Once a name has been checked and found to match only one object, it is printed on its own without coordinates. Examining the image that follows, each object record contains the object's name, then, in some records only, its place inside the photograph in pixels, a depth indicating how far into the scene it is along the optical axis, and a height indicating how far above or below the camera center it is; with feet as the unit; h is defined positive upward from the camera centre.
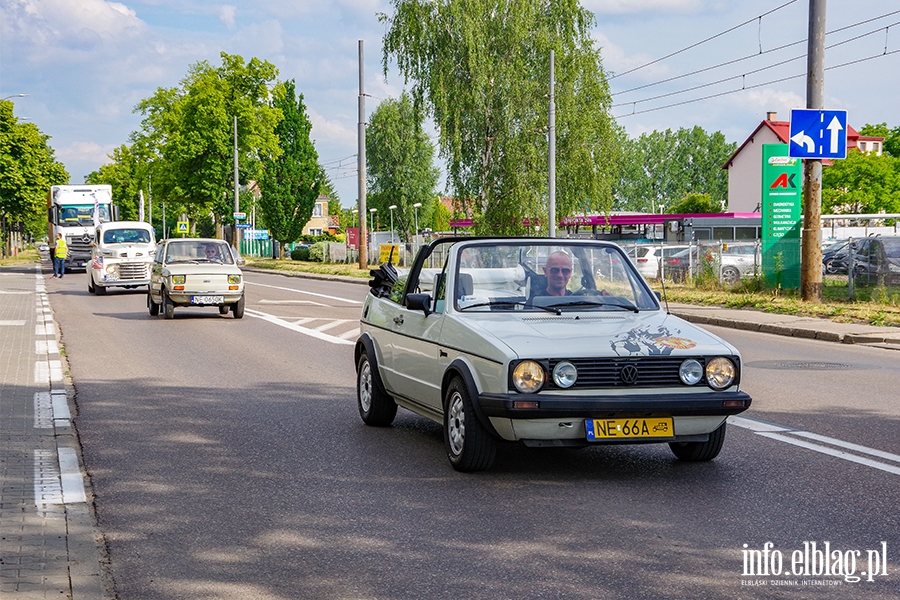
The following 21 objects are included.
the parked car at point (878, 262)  76.69 -1.96
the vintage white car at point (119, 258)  103.09 -2.03
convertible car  21.95 -2.41
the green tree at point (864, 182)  279.69 +12.51
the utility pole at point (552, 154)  118.11 +8.40
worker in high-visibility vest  146.20 -2.69
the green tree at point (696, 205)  377.30 +9.80
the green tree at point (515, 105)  145.28 +16.60
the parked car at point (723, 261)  94.73 -2.42
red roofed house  324.19 +20.79
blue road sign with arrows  73.26 +6.33
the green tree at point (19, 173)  235.40 +13.16
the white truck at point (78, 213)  160.15 +3.20
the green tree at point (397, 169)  338.34 +20.26
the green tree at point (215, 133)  222.89 +20.20
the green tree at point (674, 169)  448.24 +25.60
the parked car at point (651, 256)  122.62 -2.38
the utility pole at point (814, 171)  74.02 +4.09
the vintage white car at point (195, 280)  71.67 -2.81
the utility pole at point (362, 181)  156.66 +7.39
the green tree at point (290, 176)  248.93 +12.91
